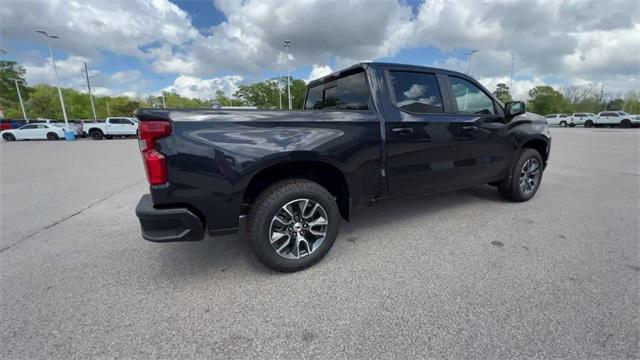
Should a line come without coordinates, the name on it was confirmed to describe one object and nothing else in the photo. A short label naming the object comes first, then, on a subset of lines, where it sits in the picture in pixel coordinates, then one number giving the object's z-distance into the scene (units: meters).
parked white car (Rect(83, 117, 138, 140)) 22.72
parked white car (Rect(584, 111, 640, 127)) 28.23
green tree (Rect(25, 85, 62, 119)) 55.38
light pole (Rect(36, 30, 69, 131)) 22.50
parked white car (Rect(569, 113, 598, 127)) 32.61
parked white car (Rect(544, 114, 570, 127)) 35.64
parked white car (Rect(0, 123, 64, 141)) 22.81
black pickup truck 2.16
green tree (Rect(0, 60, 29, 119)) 53.34
